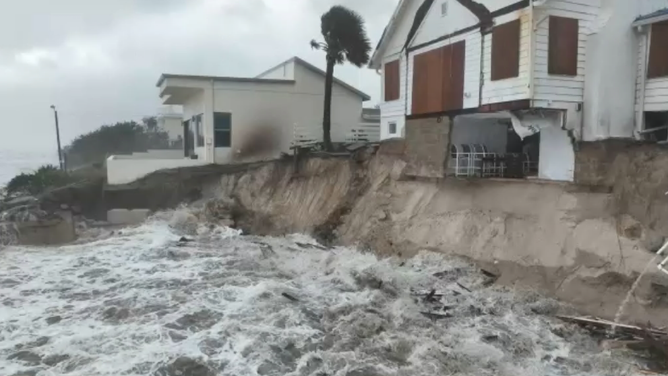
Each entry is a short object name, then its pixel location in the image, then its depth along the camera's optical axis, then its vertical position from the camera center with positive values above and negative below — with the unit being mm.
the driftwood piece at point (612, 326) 8656 -3159
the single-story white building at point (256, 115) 21672 +1439
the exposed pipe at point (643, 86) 11703 +1432
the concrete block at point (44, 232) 16297 -2807
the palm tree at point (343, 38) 20344 +4382
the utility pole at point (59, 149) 35312 -250
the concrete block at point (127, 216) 19656 -2709
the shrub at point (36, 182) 22062 -1631
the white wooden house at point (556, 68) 11688 +1906
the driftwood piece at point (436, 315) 9680 -3215
